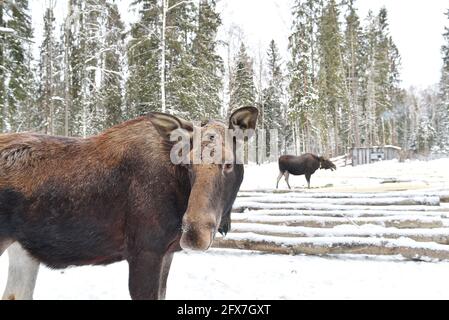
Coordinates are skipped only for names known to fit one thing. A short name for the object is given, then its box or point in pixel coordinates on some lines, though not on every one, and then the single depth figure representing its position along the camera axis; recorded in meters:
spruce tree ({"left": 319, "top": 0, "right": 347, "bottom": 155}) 31.98
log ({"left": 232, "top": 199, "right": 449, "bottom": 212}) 6.98
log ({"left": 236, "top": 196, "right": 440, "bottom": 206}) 7.49
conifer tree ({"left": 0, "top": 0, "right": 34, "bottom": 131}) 18.67
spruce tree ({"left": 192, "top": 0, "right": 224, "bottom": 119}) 21.00
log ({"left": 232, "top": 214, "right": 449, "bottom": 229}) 6.10
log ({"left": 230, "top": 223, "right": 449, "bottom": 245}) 5.63
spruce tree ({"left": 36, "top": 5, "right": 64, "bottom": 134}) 16.56
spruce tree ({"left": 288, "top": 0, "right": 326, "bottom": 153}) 28.98
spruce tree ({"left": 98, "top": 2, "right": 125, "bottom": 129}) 18.14
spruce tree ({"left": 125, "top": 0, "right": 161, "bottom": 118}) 17.55
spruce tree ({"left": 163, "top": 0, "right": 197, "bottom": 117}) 17.97
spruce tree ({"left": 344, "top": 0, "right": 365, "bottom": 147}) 35.06
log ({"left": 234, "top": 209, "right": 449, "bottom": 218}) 6.53
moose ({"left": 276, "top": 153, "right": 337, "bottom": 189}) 15.98
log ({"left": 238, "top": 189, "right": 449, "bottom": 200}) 8.07
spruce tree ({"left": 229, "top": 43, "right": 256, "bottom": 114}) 28.56
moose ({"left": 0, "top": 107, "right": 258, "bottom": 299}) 2.55
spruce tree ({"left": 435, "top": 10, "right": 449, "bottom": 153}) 40.06
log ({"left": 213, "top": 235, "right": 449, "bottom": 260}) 5.39
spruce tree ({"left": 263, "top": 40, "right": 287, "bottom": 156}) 37.84
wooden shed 28.83
